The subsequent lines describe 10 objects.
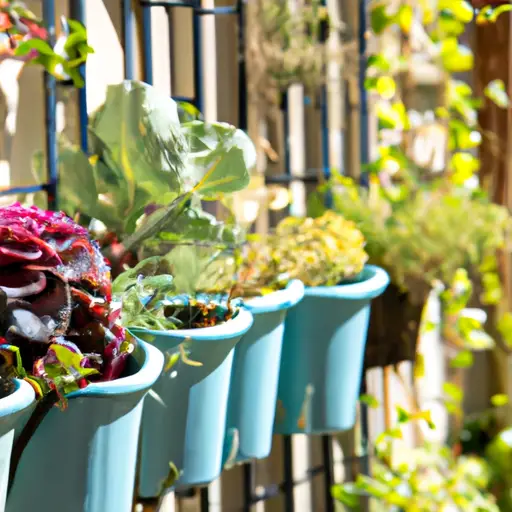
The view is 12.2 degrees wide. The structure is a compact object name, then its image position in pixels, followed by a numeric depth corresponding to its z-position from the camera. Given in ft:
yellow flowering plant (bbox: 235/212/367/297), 6.57
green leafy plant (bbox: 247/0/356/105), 7.22
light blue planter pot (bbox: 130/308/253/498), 6.06
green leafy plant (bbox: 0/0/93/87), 6.25
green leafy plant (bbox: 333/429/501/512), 8.04
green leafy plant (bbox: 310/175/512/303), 7.46
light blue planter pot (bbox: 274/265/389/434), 6.65
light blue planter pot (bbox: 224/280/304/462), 6.33
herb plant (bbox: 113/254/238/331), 5.92
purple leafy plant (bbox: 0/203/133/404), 5.65
